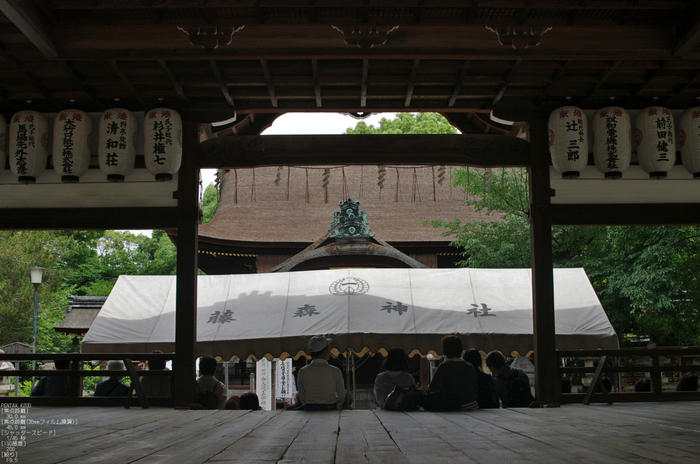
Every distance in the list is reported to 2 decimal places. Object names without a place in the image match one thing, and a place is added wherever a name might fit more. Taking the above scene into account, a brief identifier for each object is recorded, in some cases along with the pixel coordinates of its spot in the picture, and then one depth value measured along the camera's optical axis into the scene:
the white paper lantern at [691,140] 6.03
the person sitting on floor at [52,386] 6.32
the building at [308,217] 13.41
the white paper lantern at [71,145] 5.98
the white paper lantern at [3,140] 6.14
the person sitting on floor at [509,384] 5.74
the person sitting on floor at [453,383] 5.02
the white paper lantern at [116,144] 6.00
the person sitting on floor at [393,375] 5.33
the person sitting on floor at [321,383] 5.38
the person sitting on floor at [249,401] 6.45
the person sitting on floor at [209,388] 5.91
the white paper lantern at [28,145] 6.00
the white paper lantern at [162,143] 5.98
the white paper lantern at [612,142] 6.00
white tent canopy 7.38
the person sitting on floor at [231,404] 6.41
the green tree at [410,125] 25.69
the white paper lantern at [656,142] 5.99
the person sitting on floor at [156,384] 6.16
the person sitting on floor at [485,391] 5.41
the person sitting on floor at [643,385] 6.94
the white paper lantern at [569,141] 6.00
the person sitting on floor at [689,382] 6.44
